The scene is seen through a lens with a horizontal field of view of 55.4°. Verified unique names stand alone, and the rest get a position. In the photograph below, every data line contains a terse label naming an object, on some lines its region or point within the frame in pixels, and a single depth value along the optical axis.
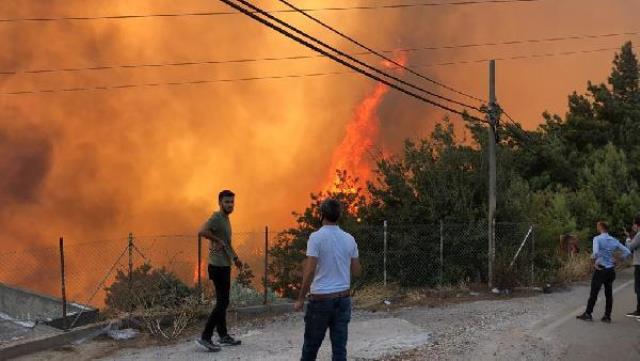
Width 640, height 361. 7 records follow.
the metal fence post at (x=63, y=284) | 8.61
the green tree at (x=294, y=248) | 17.03
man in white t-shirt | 5.12
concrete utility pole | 14.10
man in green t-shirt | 7.35
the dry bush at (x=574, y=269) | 16.23
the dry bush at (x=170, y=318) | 8.82
